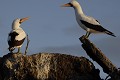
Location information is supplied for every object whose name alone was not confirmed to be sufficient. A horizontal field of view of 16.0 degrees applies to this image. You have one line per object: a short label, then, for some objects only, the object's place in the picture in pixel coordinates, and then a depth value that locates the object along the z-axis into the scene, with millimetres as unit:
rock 17016
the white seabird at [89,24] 19078
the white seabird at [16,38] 19609
